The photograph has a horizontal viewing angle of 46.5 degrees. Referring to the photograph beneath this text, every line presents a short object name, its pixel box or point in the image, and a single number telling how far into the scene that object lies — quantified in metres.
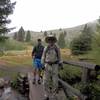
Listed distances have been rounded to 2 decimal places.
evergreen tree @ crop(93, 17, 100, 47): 6.01
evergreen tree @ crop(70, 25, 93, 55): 9.87
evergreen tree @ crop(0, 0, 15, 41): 15.08
